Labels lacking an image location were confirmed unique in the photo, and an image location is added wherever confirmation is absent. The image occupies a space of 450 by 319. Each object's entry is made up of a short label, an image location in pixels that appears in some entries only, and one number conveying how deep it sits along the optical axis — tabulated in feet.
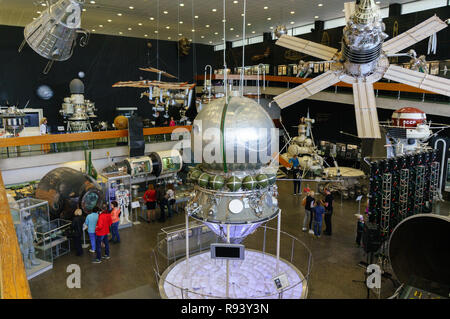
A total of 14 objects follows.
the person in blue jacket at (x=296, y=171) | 48.15
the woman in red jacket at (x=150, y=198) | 35.65
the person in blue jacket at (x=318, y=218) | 31.91
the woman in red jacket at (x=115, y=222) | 29.91
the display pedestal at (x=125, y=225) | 34.88
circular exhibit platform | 20.57
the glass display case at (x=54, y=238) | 26.68
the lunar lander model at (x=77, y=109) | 55.11
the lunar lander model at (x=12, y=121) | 40.78
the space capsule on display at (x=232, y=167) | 13.99
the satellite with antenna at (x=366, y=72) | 16.98
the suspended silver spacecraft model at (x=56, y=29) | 23.34
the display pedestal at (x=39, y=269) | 24.94
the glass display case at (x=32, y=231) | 24.74
